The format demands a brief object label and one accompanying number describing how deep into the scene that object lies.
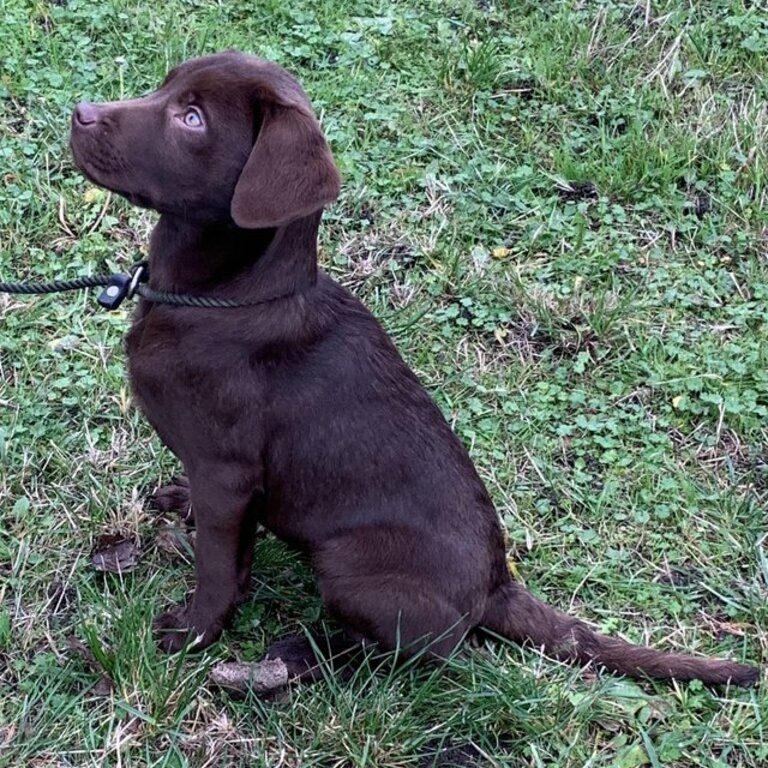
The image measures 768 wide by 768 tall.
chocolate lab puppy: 2.67
